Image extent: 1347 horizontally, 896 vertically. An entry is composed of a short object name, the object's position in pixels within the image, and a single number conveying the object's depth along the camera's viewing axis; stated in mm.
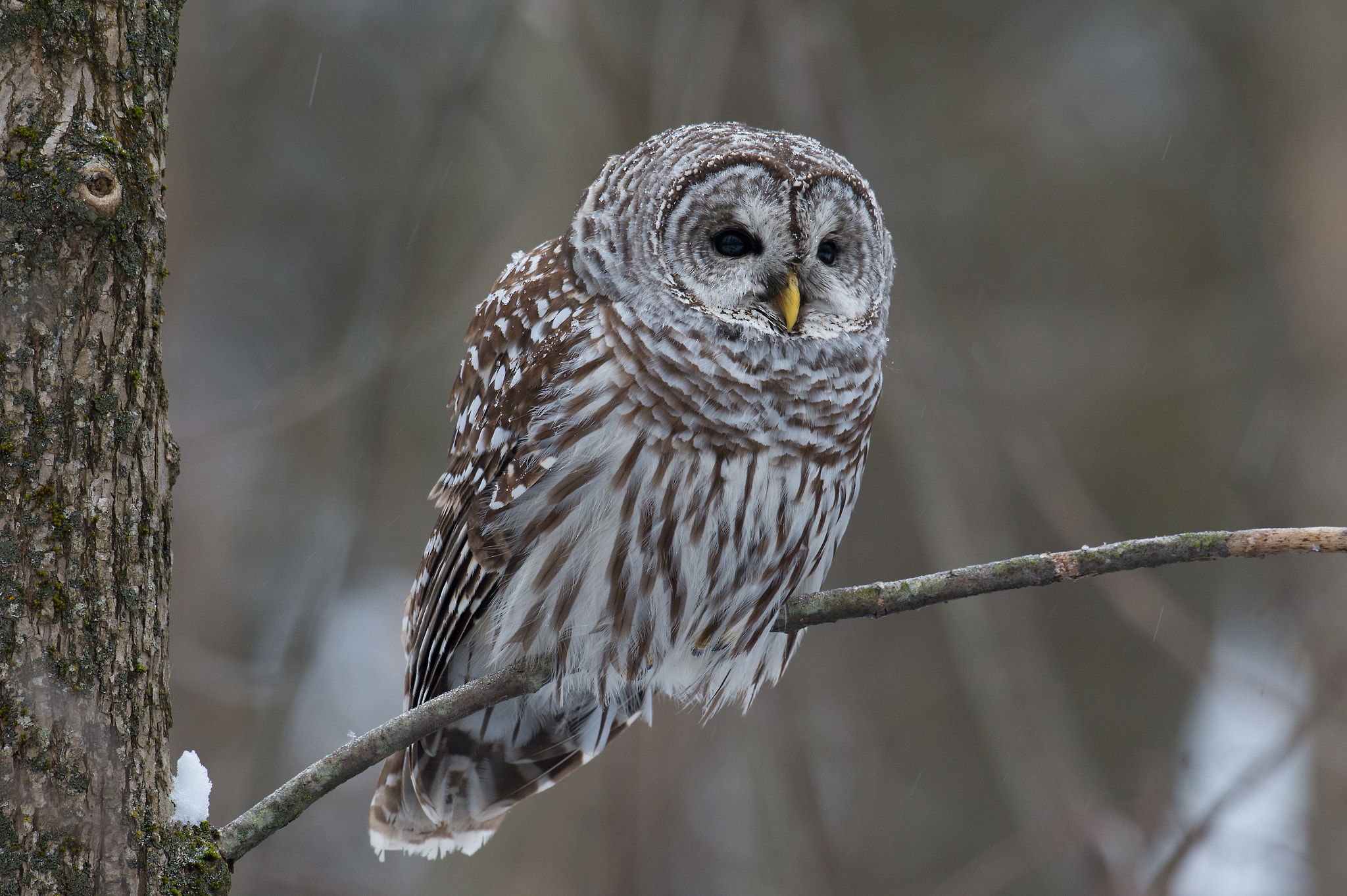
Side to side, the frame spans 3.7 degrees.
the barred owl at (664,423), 10199
